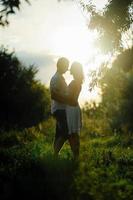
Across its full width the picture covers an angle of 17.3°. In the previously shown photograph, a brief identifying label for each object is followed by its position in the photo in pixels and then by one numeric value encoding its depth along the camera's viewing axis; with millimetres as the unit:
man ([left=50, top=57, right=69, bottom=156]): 9375
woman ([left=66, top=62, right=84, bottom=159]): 9326
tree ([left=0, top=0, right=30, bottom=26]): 11869
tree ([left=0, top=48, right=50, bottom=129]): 27516
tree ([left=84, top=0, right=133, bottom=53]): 10538
